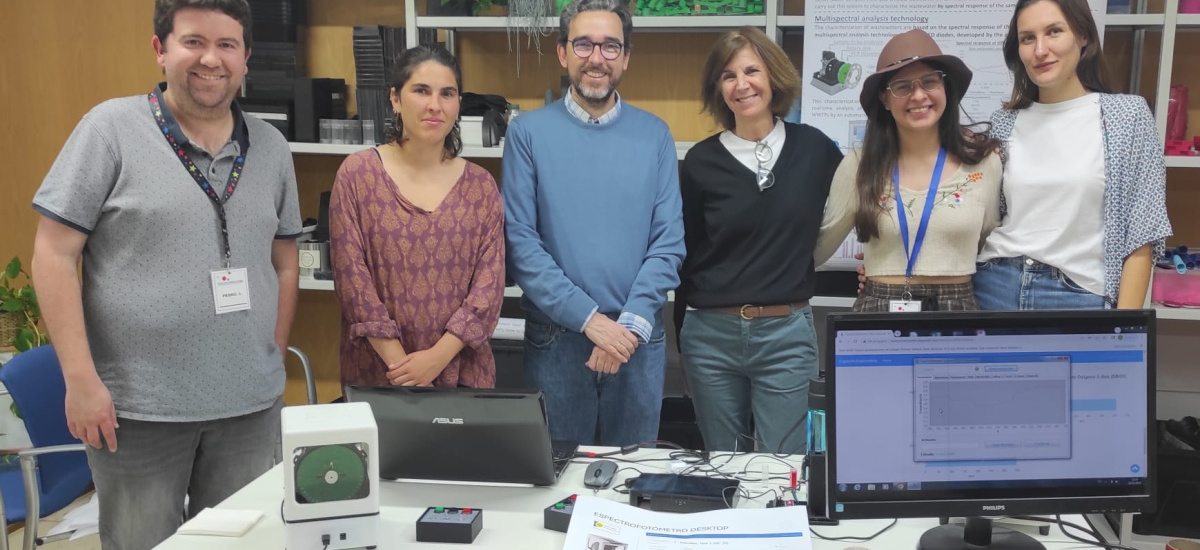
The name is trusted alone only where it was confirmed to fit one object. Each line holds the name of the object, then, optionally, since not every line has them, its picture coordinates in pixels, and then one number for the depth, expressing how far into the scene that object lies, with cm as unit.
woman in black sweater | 243
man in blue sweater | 239
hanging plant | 336
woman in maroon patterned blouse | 221
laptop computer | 165
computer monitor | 142
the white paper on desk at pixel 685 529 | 147
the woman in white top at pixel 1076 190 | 220
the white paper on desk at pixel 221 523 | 156
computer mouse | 176
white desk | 153
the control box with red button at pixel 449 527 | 153
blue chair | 246
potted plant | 339
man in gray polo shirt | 189
